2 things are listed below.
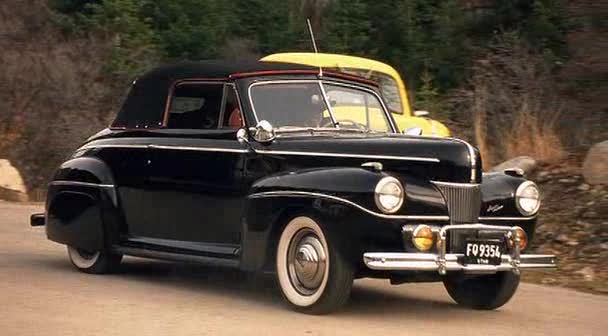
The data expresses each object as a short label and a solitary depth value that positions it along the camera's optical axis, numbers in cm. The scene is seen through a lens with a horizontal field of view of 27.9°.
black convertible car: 804
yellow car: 1658
